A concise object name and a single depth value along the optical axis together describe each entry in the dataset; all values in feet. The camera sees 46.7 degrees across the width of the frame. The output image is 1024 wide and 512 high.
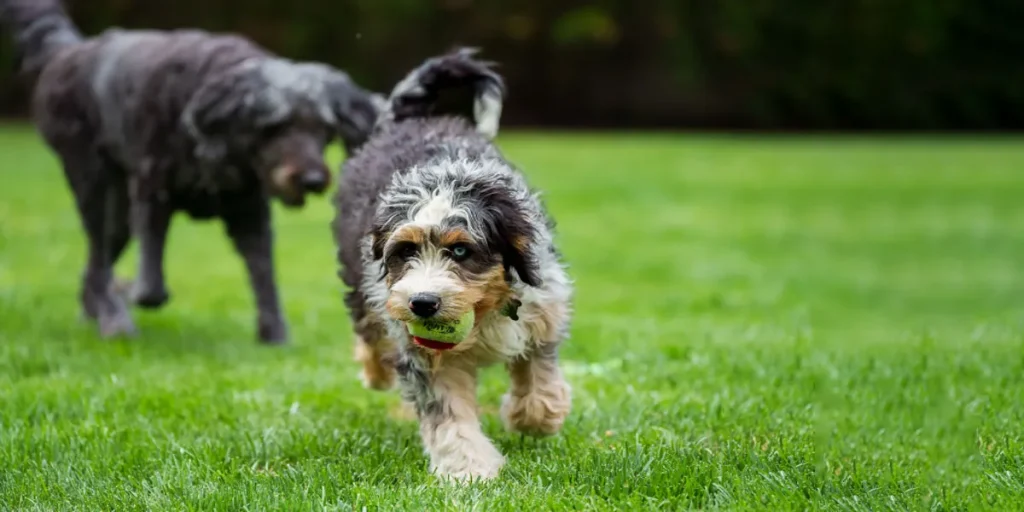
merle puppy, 14.66
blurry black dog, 24.26
